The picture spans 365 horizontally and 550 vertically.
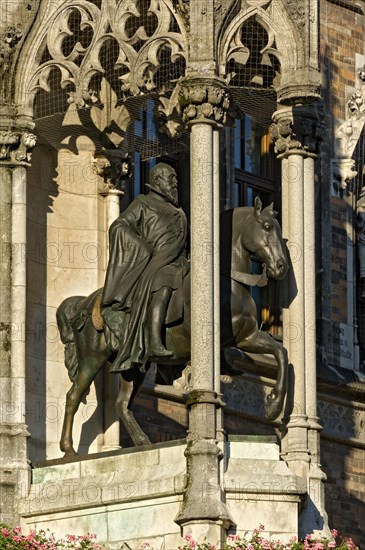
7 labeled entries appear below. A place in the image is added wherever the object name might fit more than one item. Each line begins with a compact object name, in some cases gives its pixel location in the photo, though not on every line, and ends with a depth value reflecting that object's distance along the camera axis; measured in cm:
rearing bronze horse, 2820
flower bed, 2653
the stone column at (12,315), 2838
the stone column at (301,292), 2808
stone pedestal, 2709
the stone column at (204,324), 2681
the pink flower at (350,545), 2686
